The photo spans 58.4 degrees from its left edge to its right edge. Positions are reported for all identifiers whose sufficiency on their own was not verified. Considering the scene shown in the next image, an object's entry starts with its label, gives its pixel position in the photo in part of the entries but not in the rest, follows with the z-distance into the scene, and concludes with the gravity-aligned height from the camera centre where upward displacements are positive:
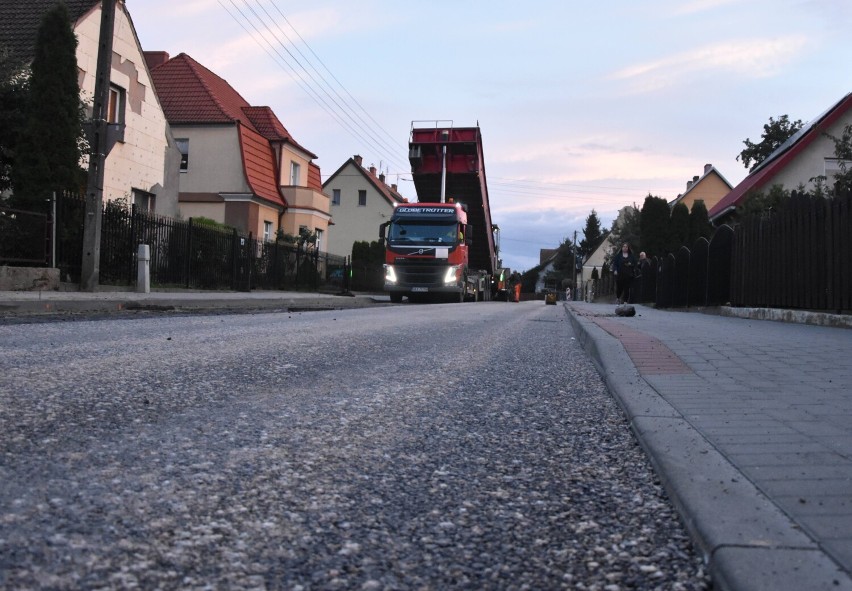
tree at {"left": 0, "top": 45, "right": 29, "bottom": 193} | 17.11 +3.82
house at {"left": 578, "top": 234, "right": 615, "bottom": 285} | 87.11 +4.02
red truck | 25.02 +2.16
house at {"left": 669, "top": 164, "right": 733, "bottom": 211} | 57.50 +8.23
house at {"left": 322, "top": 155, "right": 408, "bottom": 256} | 59.72 +6.51
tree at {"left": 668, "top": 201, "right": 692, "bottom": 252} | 36.84 +3.39
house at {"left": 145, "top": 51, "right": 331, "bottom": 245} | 33.22 +5.72
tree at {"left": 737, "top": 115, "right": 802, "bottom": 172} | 56.84 +12.12
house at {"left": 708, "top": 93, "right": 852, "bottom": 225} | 29.19 +5.67
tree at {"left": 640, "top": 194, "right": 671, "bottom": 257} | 37.16 +3.54
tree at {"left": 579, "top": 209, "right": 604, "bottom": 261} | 127.31 +10.41
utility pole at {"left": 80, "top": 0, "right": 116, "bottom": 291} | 15.55 +2.12
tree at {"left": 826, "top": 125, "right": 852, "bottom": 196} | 18.12 +3.70
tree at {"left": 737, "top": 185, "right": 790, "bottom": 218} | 23.39 +3.12
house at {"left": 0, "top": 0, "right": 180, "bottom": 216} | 21.75 +5.68
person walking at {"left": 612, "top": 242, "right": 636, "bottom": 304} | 19.11 +0.64
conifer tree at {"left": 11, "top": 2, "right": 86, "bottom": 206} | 15.97 +3.32
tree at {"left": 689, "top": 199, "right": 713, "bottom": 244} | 36.78 +3.59
